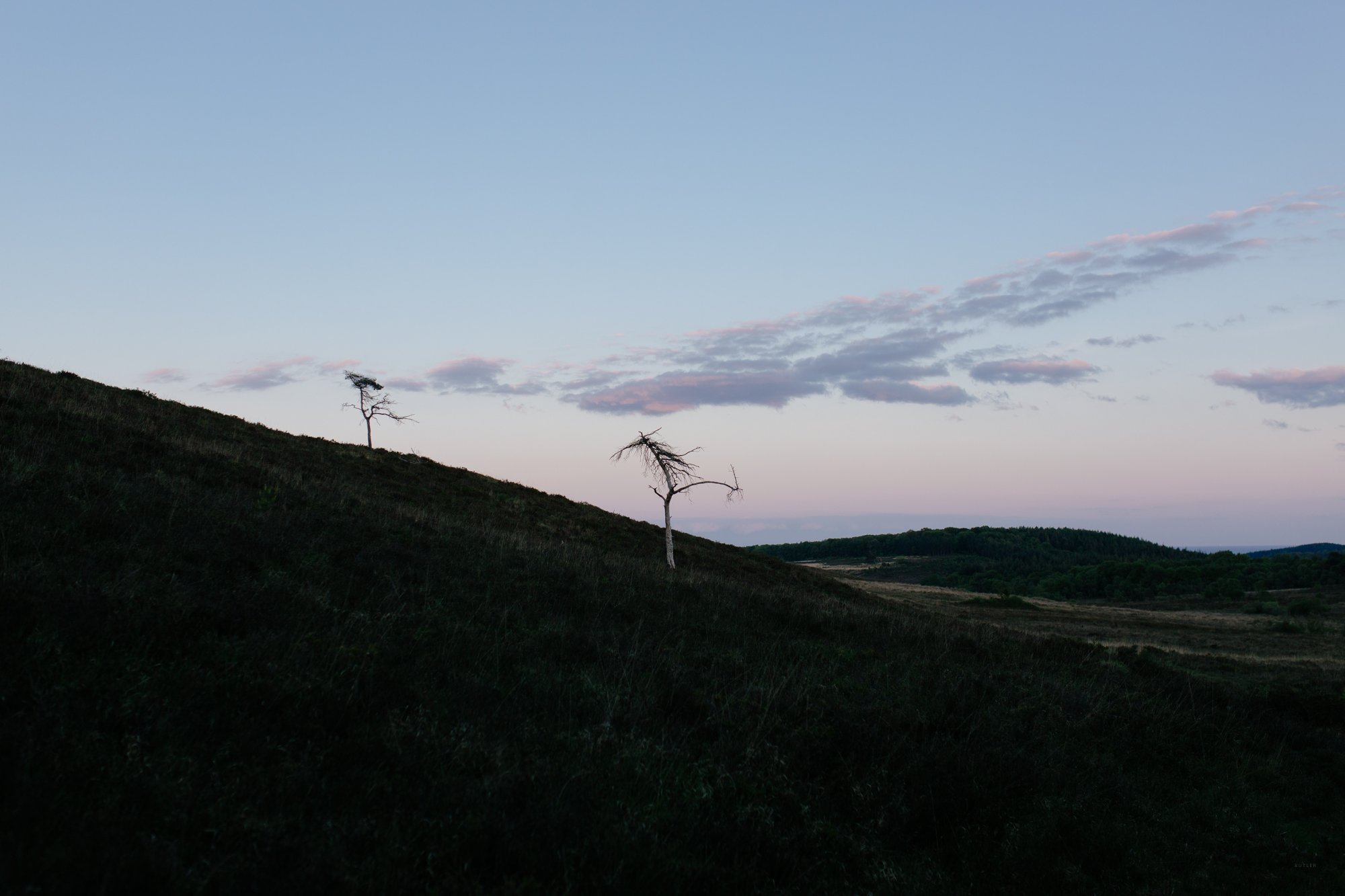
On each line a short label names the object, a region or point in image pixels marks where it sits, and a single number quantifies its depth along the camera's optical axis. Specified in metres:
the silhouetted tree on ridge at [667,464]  26.20
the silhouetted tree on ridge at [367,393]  44.53
